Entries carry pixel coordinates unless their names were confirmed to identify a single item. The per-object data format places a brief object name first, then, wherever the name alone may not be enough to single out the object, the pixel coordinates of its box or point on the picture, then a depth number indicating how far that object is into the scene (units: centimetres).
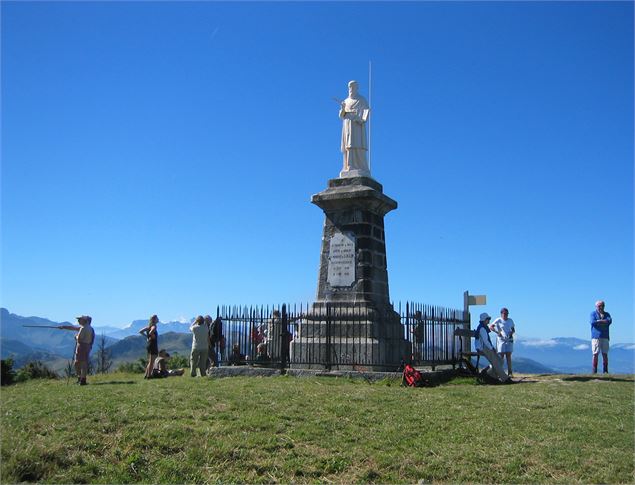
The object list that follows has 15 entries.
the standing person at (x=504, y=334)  1498
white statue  1535
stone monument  1319
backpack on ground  1141
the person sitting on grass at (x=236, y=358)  1382
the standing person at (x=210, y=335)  1567
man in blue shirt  1476
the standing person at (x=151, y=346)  1441
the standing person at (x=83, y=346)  1355
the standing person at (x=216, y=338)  1486
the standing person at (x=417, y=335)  1283
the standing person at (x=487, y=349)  1364
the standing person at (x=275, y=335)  1375
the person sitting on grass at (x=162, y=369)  1507
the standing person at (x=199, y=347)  1442
